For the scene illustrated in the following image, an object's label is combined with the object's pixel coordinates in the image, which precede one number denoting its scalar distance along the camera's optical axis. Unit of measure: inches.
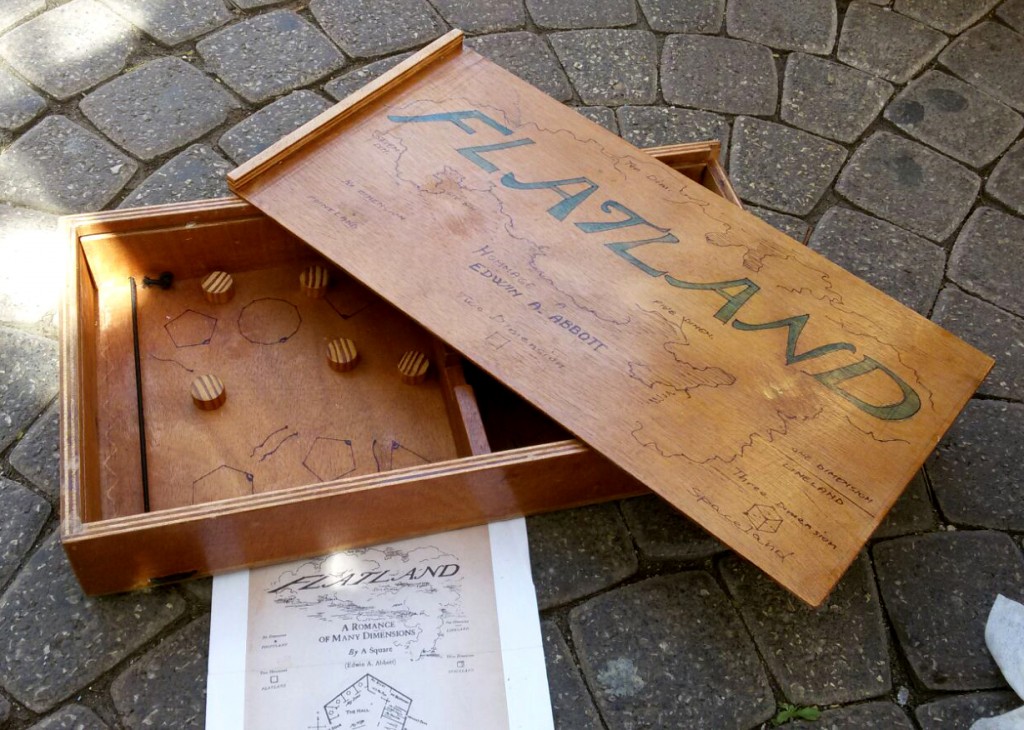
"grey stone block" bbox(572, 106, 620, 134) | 55.1
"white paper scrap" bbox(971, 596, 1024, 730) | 36.3
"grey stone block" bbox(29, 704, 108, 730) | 35.5
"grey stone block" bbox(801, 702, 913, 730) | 37.2
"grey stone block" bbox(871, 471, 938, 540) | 41.9
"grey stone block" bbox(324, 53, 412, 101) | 55.3
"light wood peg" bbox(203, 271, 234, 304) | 43.3
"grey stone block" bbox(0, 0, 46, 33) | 56.3
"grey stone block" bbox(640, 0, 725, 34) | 60.2
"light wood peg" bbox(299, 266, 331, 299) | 44.0
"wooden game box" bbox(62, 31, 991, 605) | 35.6
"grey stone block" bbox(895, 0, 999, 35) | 62.3
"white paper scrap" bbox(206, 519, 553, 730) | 35.9
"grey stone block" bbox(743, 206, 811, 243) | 52.0
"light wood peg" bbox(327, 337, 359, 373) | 42.0
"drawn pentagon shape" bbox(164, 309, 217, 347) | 42.8
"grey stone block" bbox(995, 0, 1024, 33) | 62.9
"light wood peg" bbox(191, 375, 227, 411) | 40.3
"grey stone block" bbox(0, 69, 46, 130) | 52.2
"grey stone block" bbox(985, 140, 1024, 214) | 54.4
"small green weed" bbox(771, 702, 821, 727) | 37.0
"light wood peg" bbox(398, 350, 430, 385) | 41.9
